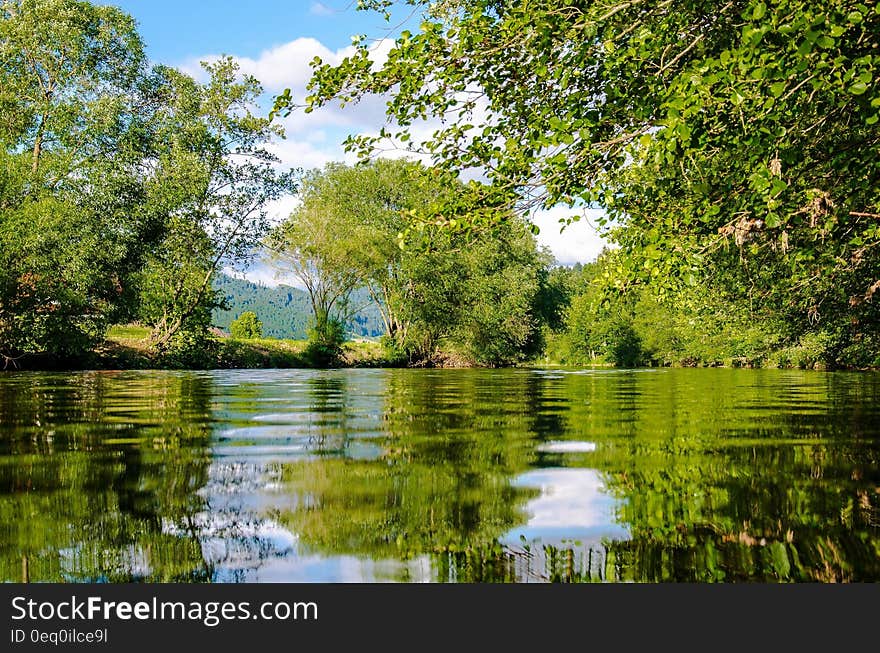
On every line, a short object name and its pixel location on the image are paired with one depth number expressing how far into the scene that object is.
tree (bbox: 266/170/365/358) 55.78
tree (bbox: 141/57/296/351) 34.12
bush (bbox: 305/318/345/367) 49.09
